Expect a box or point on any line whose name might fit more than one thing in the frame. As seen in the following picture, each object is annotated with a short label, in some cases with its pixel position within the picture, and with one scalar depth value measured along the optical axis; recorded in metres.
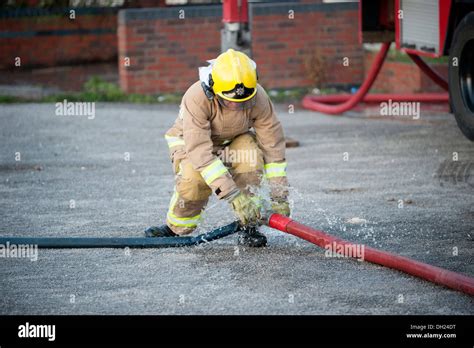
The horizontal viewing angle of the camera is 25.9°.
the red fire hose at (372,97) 12.16
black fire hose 6.79
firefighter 6.46
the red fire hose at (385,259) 5.52
